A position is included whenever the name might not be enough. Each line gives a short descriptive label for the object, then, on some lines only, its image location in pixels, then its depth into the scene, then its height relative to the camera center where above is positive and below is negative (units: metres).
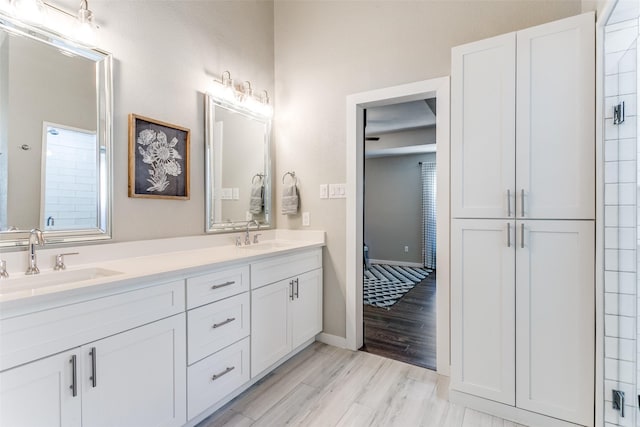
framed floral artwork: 1.86 +0.32
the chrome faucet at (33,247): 1.43 -0.17
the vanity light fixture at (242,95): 2.42 +0.94
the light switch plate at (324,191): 2.74 +0.17
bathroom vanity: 1.09 -0.56
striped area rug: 4.01 -1.11
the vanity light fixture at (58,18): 1.44 +0.92
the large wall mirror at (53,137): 1.42 +0.36
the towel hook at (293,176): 2.90 +0.32
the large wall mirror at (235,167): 2.35 +0.36
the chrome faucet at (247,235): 2.60 -0.20
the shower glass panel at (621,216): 1.37 -0.02
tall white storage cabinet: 1.59 -0.05
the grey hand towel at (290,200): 2.83 +0.10
